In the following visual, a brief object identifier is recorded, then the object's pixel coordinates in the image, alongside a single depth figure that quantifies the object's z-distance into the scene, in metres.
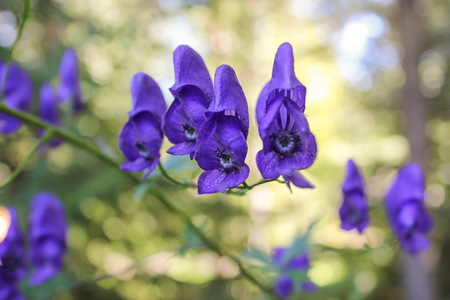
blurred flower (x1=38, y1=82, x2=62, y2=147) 0.34
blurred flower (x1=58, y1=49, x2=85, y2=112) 0.34
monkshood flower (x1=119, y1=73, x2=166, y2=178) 0.24
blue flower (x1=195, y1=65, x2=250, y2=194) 0.21
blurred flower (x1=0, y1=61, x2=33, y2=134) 0.33
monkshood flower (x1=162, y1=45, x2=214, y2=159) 0.22
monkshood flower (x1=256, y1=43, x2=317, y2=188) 0.20
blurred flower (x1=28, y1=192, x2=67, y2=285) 0.32
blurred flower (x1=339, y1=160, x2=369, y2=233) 0.29
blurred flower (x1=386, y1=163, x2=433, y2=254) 0.29
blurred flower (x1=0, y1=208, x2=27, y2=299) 0.30
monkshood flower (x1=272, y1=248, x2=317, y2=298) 0.29
